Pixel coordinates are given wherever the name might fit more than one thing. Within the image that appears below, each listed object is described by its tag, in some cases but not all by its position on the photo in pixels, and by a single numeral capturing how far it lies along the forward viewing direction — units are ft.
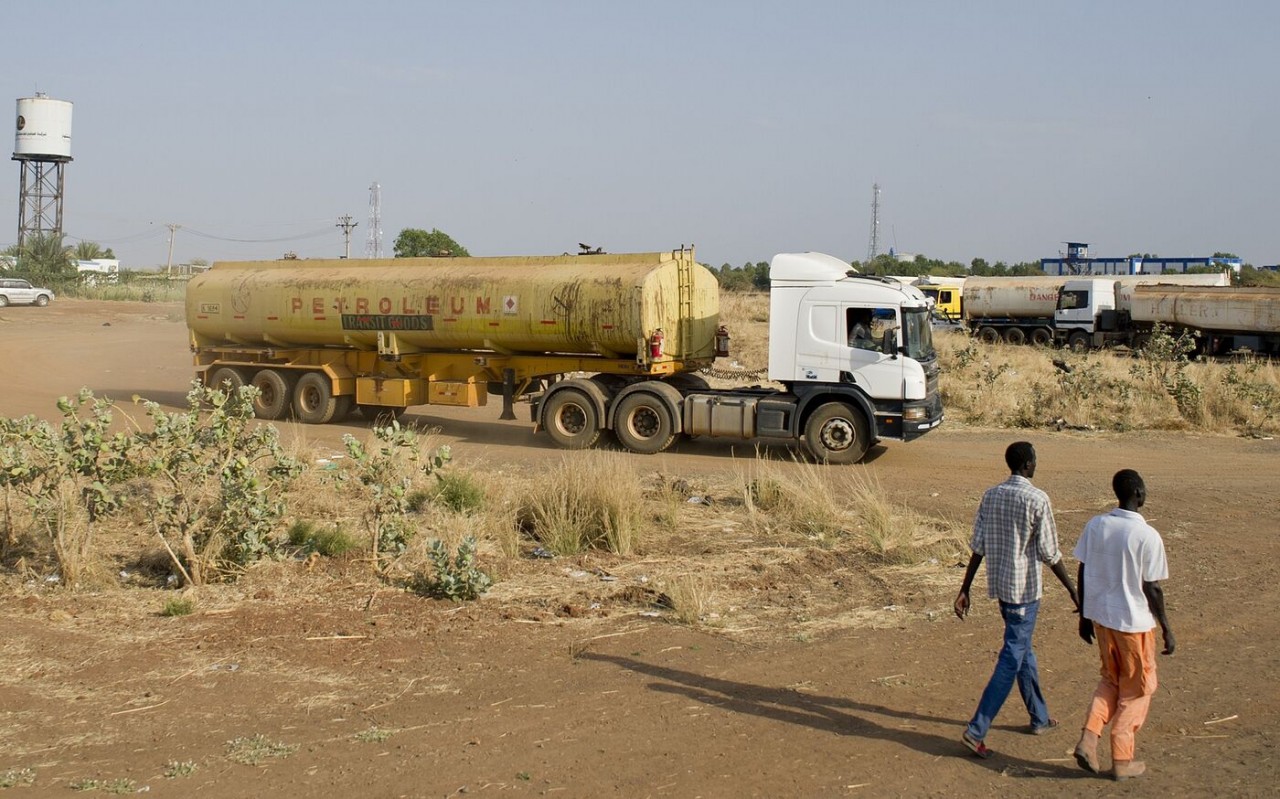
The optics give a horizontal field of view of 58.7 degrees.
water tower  220.02
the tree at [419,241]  192.75
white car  167.32
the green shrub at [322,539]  32.83
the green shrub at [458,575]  28.71
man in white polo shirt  18.31
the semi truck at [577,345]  52.49
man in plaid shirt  19.47
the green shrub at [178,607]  27.45
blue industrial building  238.27
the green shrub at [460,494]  38.40
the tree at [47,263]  198.59
